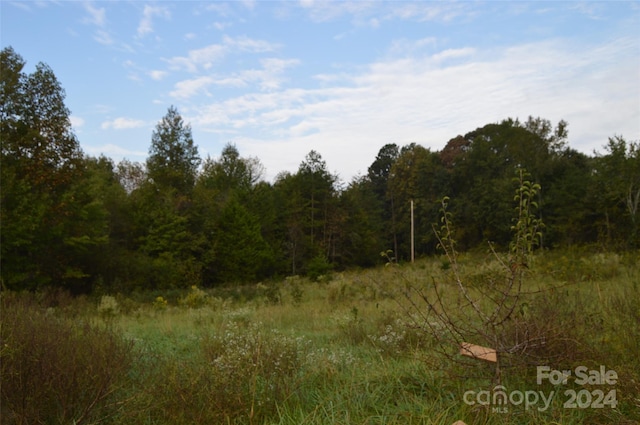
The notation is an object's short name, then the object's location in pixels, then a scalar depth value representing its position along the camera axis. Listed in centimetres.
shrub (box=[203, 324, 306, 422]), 308
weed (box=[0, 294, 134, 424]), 299
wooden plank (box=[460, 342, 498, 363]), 272
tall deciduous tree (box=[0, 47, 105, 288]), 1800
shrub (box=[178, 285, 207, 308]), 1453
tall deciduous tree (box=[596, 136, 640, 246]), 2508
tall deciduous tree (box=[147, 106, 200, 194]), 3262
